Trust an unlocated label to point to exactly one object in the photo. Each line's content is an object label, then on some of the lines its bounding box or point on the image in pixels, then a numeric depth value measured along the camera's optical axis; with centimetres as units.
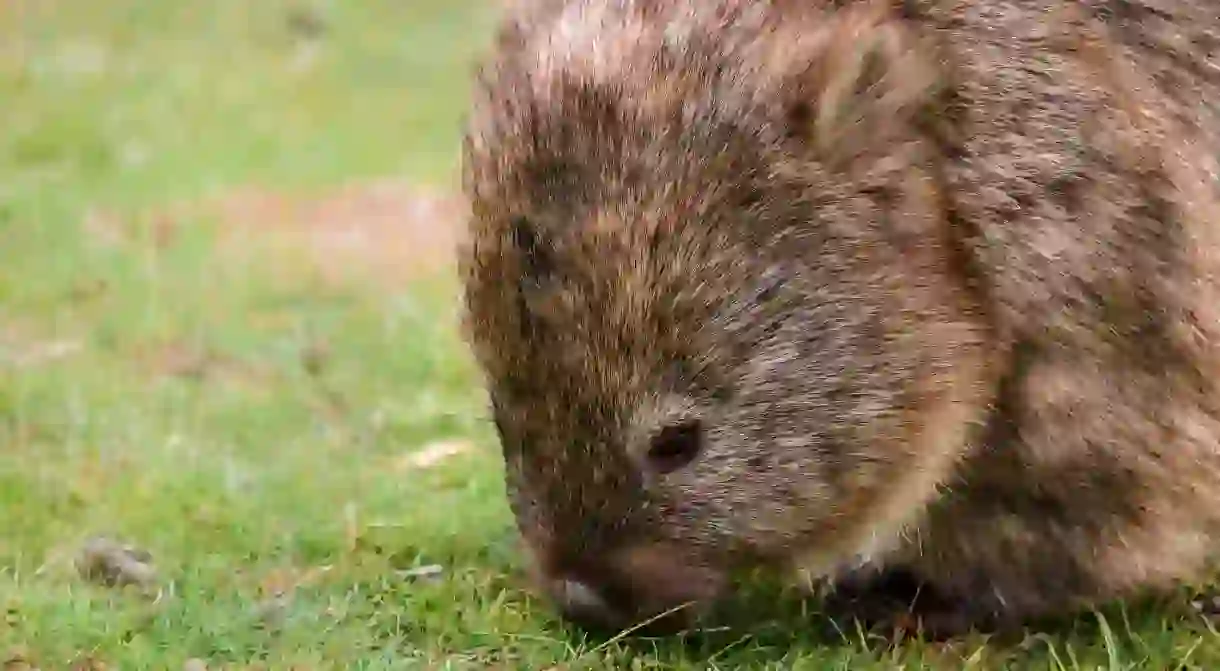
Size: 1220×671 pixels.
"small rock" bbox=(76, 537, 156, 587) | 624
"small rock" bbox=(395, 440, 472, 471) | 827
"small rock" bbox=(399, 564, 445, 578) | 642
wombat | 530
